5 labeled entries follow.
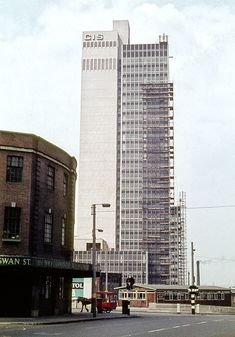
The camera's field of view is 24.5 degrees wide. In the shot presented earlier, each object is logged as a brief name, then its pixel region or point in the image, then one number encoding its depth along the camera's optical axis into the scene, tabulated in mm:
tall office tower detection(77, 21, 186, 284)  182250
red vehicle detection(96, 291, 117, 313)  51000
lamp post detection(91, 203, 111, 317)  38912
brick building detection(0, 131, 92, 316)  35156
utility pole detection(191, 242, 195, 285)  60997
